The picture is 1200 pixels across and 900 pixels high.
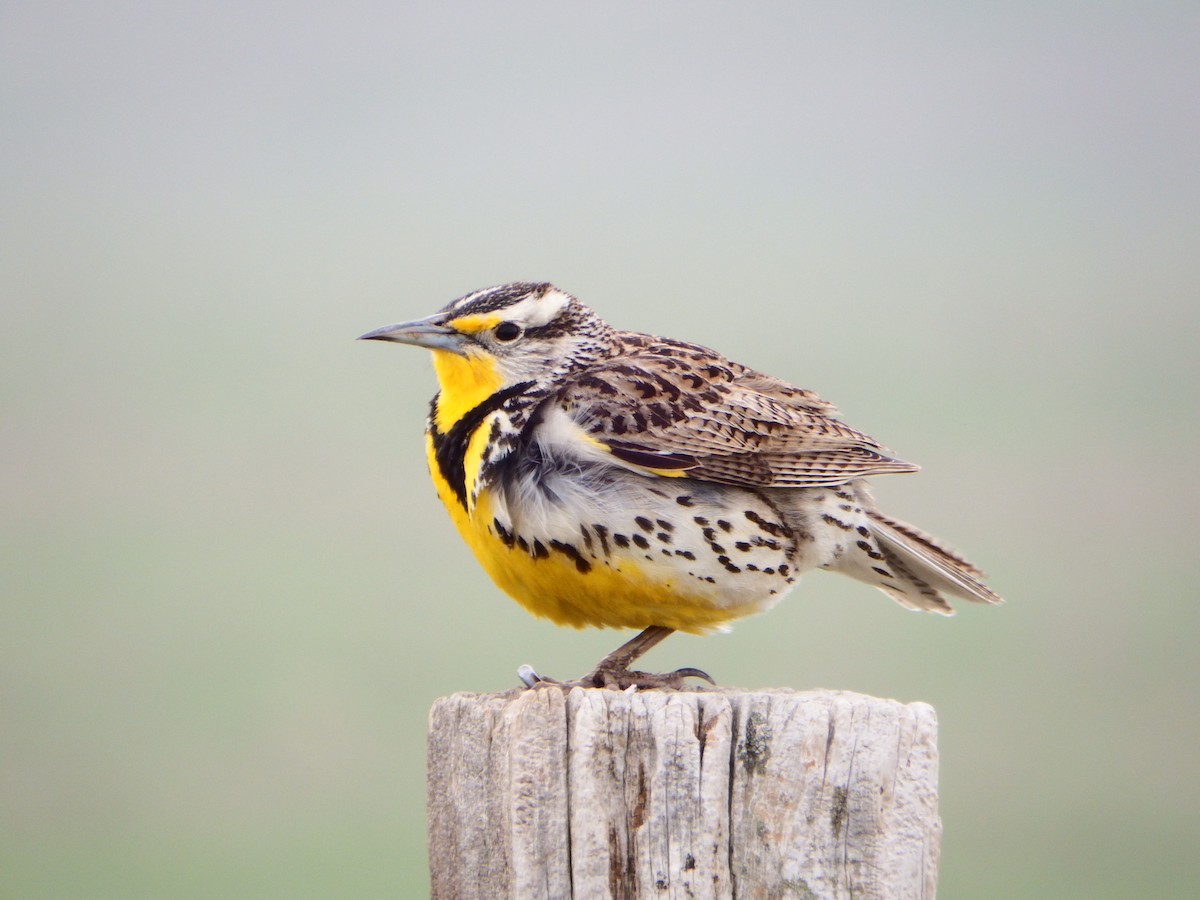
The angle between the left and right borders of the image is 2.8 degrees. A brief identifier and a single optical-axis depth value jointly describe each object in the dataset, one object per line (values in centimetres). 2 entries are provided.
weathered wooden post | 704
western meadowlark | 717
